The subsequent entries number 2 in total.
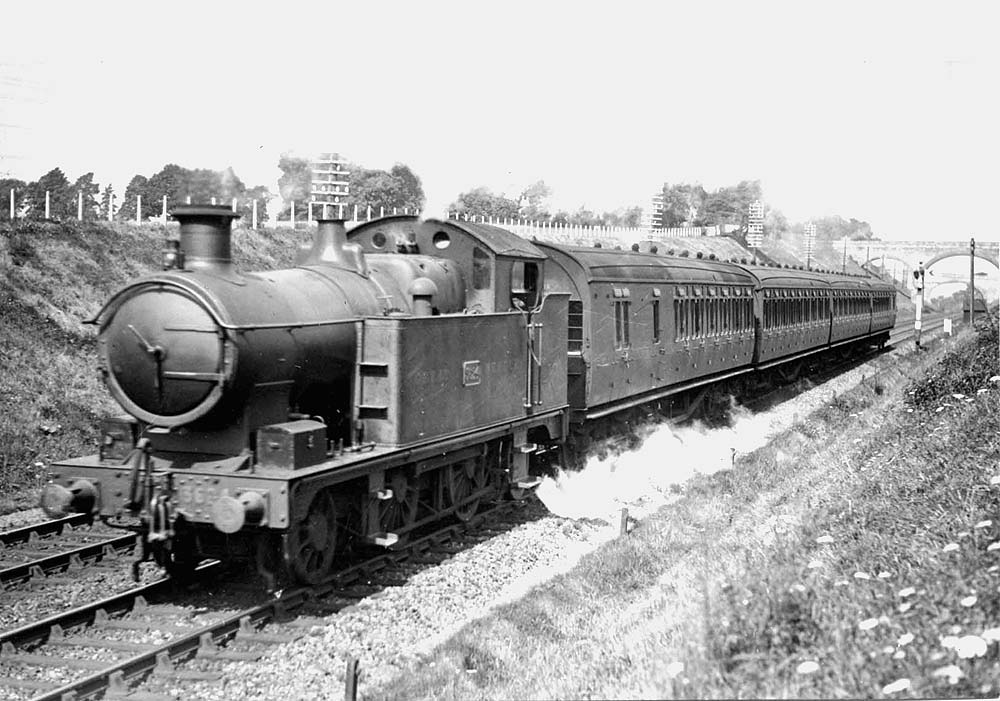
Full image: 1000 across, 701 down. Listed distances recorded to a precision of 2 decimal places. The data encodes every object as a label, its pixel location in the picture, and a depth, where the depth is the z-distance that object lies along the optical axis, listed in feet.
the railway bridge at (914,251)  263.70
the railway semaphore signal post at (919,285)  122.01
